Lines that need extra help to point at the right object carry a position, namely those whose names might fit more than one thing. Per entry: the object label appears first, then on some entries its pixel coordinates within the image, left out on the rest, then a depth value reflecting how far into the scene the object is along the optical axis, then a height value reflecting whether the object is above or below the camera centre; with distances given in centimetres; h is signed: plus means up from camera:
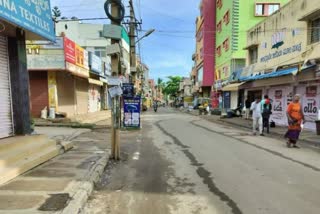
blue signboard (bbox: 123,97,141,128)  958 -66
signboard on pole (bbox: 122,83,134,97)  1035 +53
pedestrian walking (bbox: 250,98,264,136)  834 -79
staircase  351 -128
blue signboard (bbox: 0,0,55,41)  393 +214
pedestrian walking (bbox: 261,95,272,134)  871 -53
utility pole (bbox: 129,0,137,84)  1292 +459
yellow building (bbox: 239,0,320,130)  900 +236
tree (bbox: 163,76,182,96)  6623 +556
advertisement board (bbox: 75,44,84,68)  1174 +292
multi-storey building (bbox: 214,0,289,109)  1832 +773
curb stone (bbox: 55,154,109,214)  265 -161
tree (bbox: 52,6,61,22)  1876 +934
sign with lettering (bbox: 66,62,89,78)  1059 +190
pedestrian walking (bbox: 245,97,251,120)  1376 -68
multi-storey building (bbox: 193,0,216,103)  2536 +804
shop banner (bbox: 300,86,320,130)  905 -29
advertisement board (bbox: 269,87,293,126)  1086 -22
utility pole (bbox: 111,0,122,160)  479 -14
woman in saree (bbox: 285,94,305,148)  629 -78
